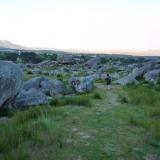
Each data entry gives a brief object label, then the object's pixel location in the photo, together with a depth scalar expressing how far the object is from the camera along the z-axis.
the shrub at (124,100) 8.96
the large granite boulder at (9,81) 6.43
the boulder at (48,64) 36.86
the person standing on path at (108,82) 13.84
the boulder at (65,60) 43.22
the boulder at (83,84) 11.68
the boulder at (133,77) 15.34
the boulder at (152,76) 15.54
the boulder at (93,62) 38.71
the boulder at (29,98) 7.54
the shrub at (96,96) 9.62
